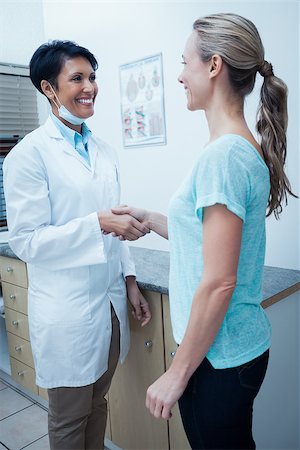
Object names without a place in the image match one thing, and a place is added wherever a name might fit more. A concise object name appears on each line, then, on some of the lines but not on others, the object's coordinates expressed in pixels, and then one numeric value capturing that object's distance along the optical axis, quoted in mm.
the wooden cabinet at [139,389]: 1500
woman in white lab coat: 1202
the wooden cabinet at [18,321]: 2168
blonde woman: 754
